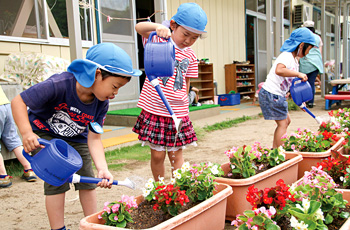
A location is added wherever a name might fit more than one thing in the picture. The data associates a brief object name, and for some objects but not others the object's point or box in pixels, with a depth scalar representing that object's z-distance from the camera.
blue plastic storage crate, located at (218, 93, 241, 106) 9.12
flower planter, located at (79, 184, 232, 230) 1.36
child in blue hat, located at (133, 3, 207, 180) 2.09
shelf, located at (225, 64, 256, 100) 9.55
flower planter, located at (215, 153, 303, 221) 1.87
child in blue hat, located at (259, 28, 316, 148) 3.08
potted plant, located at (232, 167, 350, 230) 1.26
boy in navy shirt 1.50
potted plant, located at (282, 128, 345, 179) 2.48
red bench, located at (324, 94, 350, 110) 6.73
